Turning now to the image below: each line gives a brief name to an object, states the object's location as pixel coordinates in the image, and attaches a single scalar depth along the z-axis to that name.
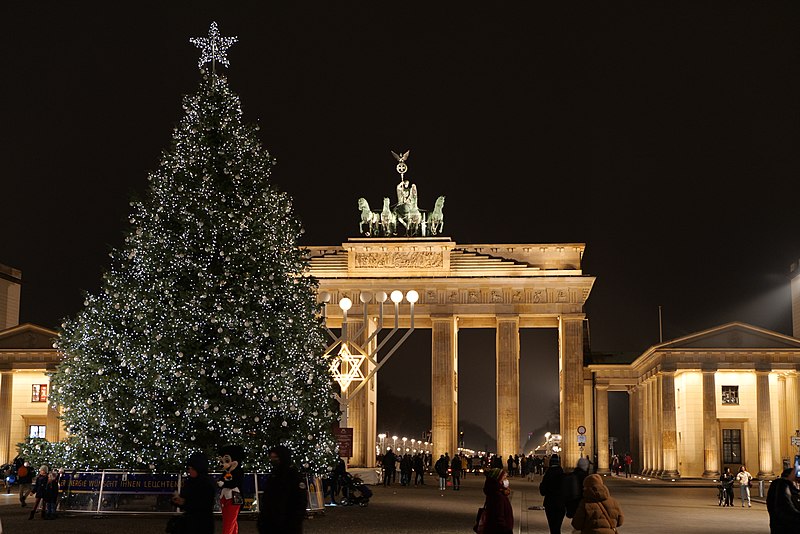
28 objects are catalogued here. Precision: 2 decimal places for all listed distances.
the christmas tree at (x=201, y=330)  24.56
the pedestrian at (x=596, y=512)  12.73
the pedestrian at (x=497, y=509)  14.40
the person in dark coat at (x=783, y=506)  15.57
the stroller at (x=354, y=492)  32.75
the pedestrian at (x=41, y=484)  26.53
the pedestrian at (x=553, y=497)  18.39
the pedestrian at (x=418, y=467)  53.50
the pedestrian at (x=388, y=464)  51.60
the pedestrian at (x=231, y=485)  16.65
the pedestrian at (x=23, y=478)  33.25
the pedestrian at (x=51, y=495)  26.19
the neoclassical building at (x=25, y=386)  70.75
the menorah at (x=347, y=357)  36.09
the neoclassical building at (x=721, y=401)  67.38
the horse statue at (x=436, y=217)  79.25
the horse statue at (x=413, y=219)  79.50
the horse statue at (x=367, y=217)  79.56
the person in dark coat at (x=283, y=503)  11.72
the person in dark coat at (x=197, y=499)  12.58
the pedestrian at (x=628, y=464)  72.92
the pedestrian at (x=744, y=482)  38.38
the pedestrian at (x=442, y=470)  47.06
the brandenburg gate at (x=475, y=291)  77.12
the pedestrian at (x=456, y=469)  47.78
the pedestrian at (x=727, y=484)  38.10
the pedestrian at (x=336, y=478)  33.06
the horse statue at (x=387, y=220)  79.56
